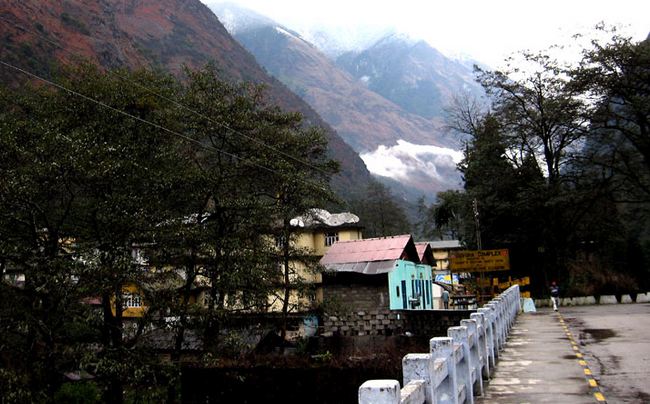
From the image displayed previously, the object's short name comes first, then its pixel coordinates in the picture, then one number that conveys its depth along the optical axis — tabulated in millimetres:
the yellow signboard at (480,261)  34562
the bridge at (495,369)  5496
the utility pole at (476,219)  39953
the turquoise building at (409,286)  39094
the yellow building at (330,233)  47156
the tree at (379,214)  80625
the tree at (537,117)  43250
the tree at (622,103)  36094
